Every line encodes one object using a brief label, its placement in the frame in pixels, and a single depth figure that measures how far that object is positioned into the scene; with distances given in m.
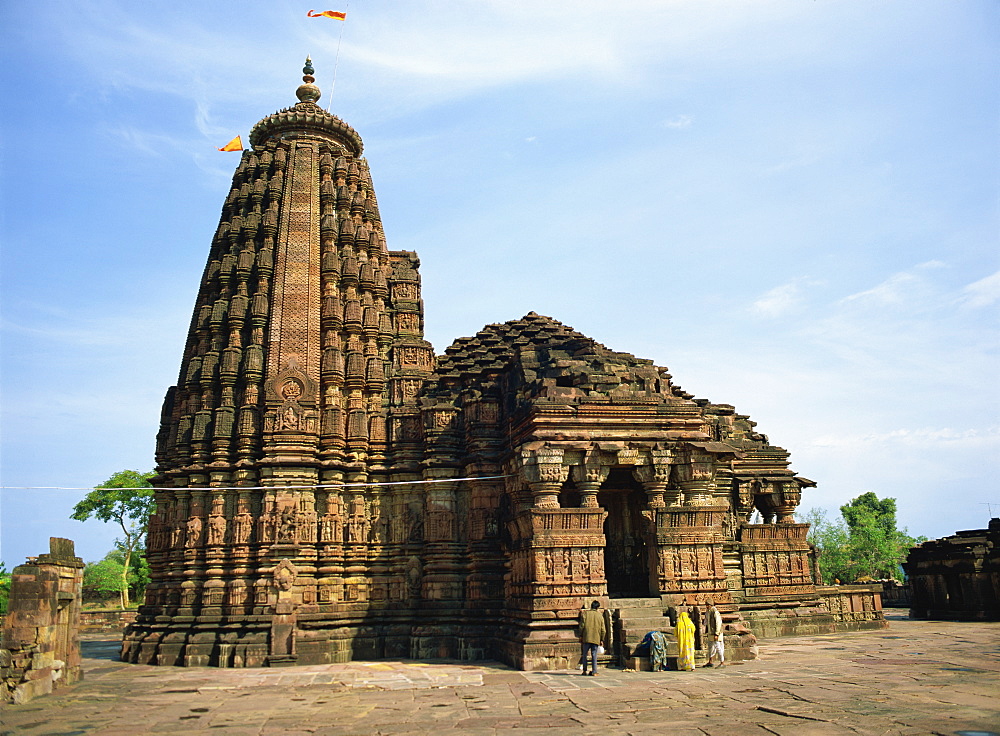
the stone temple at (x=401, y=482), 16.88
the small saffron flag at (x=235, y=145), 27.55
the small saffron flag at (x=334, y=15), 26.50
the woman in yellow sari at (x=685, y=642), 14.59
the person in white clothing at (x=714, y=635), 15.29
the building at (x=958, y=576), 24.55
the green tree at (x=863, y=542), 56.00
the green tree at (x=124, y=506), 49.69
